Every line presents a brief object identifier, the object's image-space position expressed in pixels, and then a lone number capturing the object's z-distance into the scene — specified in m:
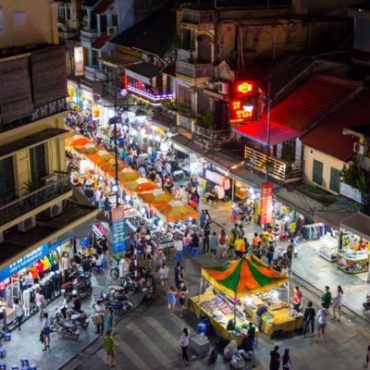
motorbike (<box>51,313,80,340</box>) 29.40
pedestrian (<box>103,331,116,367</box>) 27.34
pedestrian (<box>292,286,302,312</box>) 30.59
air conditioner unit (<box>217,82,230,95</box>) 41.35
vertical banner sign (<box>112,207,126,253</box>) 34.47
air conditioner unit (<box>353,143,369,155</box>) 31.15
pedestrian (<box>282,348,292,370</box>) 26.17
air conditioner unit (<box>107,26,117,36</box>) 60.03
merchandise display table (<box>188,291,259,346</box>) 28.64
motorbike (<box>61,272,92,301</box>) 32.09
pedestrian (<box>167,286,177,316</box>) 31.22
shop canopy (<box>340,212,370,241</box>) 30.75
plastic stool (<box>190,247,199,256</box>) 37.66
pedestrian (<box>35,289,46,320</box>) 30.75
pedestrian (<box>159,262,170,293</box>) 33.69
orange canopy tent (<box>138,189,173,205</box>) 38.16
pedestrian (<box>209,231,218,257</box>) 37.69
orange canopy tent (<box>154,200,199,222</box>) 36.81
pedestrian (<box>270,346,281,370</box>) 26.20
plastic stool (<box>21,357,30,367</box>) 26.33
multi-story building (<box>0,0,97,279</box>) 23.61
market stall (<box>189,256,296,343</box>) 29.11
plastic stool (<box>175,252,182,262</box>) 36.99
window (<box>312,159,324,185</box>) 35.38
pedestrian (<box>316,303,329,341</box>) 29.00
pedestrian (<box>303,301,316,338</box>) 29.47
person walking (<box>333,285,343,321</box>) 30.42
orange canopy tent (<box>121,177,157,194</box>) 40.12
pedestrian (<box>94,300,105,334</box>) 29.72
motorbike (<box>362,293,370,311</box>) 31.38
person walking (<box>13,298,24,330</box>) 30.12
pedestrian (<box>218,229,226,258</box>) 37.91
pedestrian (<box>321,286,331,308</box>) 30.69
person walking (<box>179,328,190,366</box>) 27.80
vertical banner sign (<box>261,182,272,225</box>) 34.38
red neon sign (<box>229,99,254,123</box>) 39.00
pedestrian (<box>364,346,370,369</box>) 27.25
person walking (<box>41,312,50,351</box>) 28.45
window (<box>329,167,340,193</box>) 34.28
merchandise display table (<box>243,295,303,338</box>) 29.70
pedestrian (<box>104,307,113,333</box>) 28.93
